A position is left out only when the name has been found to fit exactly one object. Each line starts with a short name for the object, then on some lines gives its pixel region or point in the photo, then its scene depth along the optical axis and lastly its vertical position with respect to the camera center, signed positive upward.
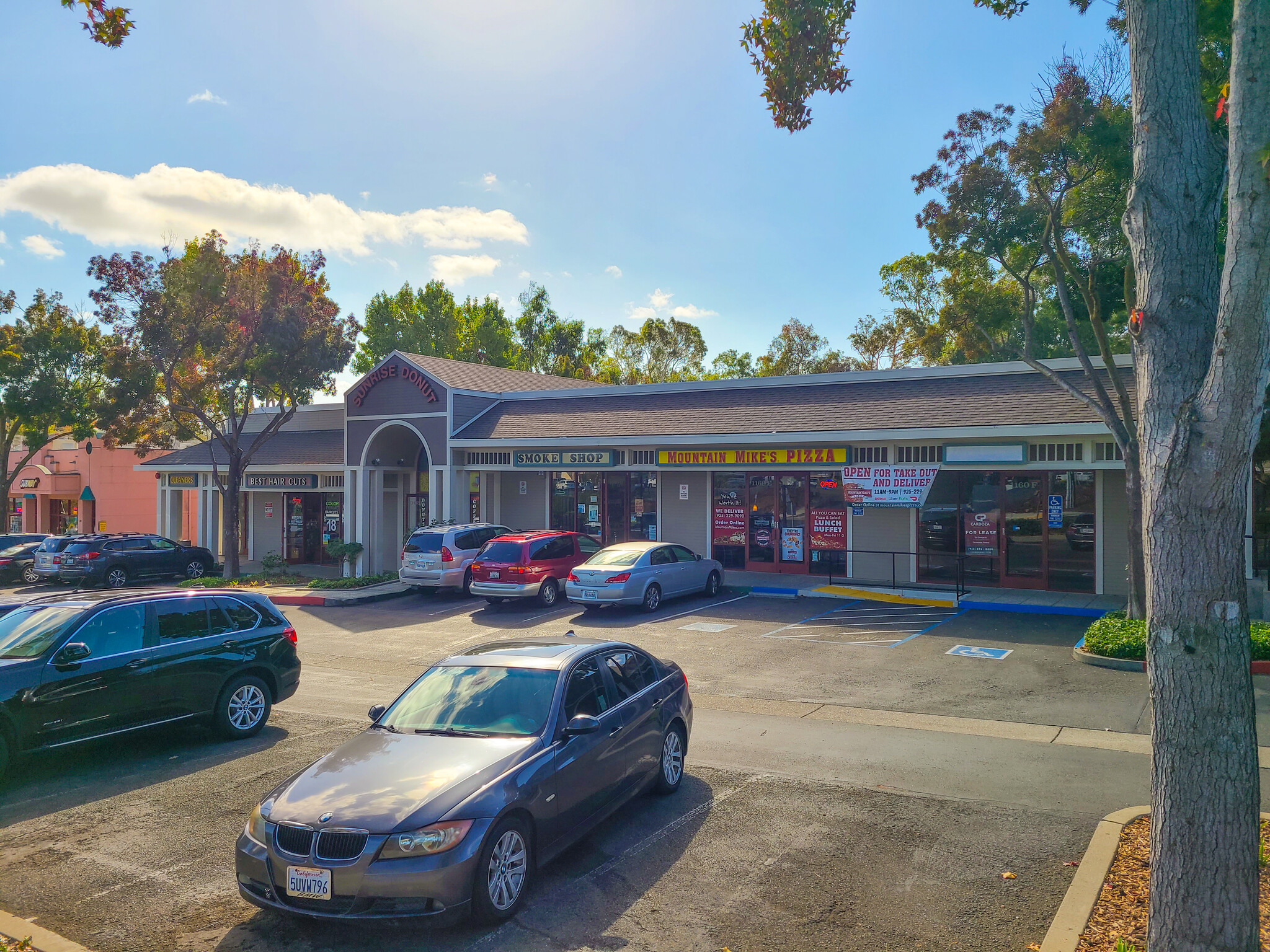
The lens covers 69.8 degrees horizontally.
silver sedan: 18.20 -1.93
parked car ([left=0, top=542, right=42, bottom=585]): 27.41 -2.31
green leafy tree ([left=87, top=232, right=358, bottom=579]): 25.48 +4.46
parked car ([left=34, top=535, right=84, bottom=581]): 25.44 -1.97
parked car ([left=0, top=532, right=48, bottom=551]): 28.39 -1.64
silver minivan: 21.44 -1.74
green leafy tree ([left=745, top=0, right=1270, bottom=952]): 4.31 -0.23
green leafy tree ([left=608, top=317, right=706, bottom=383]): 64.25 +9.47
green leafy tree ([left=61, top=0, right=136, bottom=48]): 6.48 +3.36
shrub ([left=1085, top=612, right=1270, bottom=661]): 12.09 -2.28
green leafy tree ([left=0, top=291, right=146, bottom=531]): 31.02 +4.02
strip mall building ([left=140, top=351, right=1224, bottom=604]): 19.53 +0.29
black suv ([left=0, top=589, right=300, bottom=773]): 8.33 -1.78
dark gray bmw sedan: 5.18 -1.94
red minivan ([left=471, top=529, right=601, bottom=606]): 19.52 -1.83
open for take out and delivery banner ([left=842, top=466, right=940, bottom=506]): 19.22 -0.07
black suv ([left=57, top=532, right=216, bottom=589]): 25.30 -2.12
